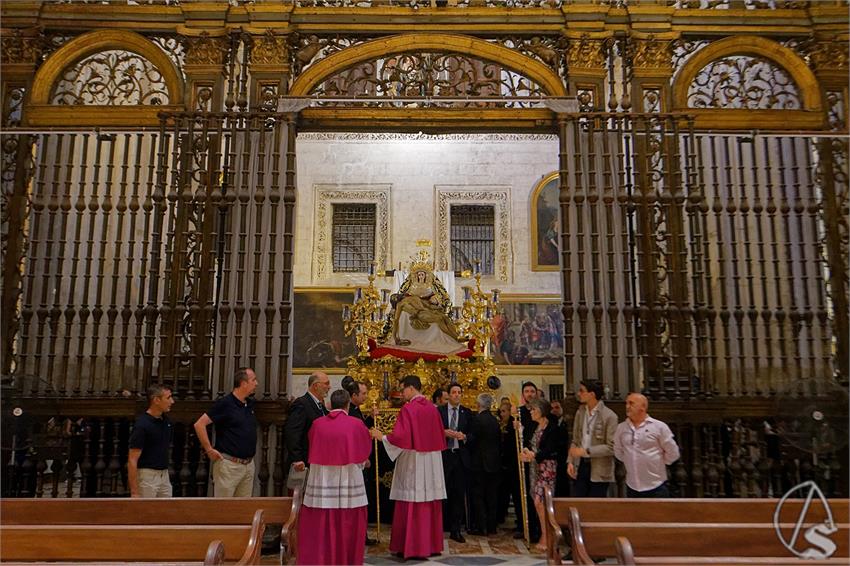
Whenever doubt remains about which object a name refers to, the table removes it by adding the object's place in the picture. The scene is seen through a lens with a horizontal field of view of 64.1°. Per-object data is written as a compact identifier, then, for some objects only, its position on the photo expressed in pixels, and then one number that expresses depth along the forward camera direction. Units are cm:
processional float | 998
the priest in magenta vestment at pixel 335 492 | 527
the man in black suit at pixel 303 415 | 600
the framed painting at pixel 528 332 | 1441
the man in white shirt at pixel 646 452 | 531
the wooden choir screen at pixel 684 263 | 732
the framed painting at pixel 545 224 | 1519
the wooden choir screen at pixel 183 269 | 726
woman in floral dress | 634
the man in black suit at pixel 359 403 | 673
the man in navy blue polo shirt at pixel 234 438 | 590
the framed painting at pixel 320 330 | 1438
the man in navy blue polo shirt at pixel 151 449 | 550
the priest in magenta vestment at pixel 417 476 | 598
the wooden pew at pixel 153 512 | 428
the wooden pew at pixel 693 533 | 363
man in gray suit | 585
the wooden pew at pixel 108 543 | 348
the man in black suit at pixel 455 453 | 704
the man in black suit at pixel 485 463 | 712
